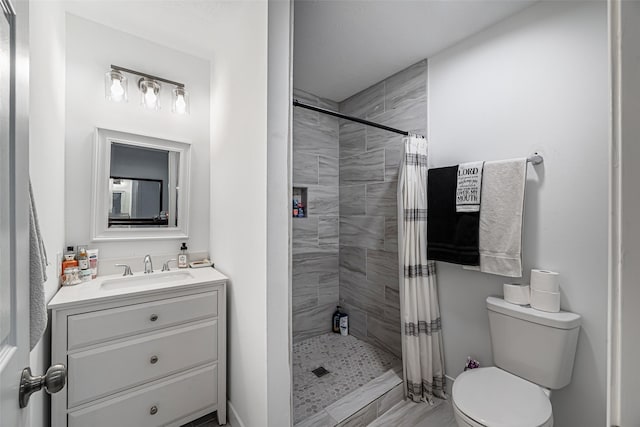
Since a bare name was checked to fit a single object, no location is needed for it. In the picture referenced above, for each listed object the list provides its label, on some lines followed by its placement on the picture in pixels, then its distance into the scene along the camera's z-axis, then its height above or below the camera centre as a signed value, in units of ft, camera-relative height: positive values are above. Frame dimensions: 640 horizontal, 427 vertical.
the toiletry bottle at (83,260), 5.29 -0.93
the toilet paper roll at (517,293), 4.69 -1.42
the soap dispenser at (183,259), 6.41 -1.09
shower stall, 6.76 -0.64
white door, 1.53 +0.01
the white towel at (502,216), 4.74 -0.01
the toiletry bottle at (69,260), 5.07 -0.90
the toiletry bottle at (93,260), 5.44 -0.97
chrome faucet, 6.02 -1.17
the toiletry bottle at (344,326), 8.57 -3.64
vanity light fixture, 5.69 +2.89
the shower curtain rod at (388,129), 4.75 +2.11
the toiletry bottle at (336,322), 8.71 -3.56
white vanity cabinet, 4.11 -2.43
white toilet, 3.73 -2.70
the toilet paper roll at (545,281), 4.42 -1.12
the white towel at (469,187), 5.22 +0.58
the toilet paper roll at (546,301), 4.39 -1.46
